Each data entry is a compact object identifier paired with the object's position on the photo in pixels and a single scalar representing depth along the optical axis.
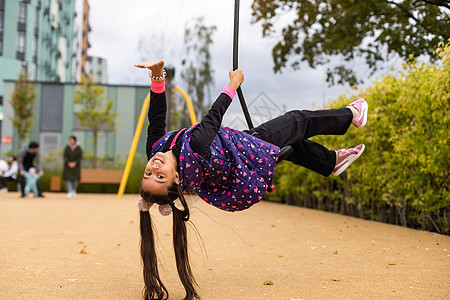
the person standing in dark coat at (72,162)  13.18
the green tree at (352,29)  10.51
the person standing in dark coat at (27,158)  12.68
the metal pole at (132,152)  13.22
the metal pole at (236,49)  3.42
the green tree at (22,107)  22.84
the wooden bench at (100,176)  16.41
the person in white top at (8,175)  15.70
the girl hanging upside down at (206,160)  3.04
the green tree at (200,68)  19.72
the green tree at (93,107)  22.27
